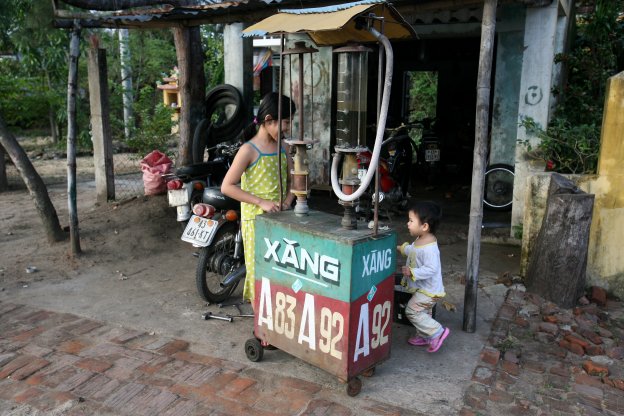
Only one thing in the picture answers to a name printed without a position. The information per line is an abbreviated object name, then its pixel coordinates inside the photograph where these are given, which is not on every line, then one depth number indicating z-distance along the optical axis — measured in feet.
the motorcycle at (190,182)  17.66
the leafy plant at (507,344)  12.97
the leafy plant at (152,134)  31.07
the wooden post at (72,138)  18.76
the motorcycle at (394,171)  23.88
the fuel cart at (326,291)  10.00
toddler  12.19
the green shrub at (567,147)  18.07
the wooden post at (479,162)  13.14
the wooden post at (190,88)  24.31
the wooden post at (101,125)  25.26
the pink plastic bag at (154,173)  25.29
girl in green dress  12.30
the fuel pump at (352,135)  9.73
